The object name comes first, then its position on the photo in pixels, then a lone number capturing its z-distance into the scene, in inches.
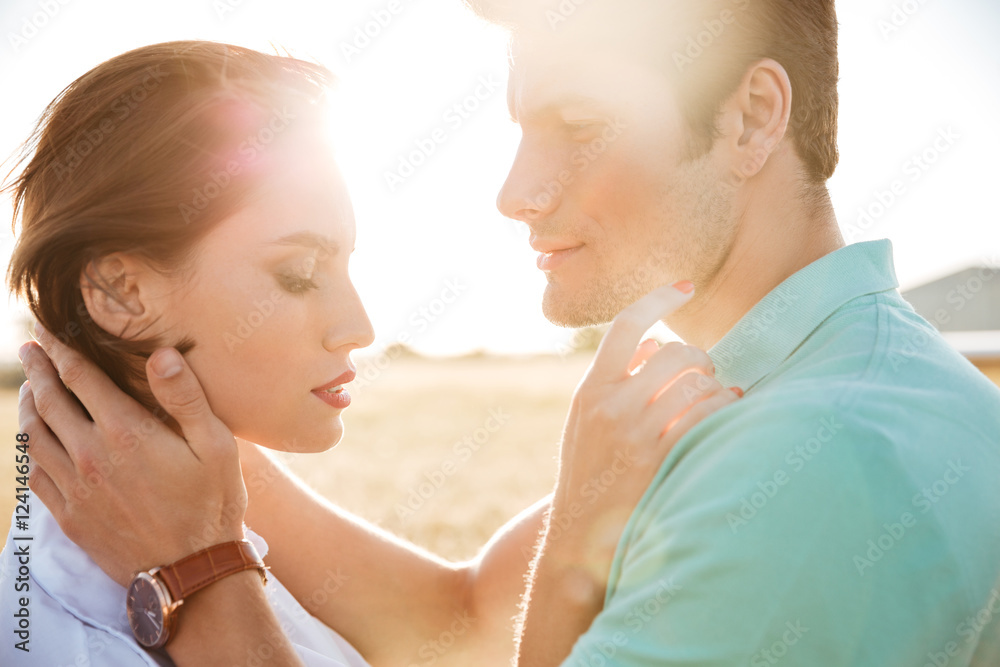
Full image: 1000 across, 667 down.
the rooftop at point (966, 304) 1428.4
